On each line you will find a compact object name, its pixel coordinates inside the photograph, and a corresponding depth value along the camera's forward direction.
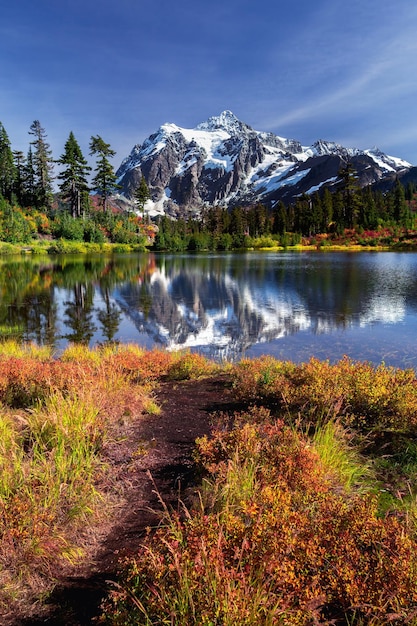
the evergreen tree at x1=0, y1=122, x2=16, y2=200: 93.25
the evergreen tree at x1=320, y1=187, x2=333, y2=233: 113.50
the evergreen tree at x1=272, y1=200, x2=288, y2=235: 121.90
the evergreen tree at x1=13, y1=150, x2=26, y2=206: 96.00
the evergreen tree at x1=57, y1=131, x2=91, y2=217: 93.38
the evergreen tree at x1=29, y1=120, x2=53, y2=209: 98.50
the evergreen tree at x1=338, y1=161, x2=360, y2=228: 112.62
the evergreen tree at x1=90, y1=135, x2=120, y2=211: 96.34
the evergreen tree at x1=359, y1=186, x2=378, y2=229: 105.75
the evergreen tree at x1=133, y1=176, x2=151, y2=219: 123.02
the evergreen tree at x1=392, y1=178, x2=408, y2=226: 109.44
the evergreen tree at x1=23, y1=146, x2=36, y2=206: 97.01
